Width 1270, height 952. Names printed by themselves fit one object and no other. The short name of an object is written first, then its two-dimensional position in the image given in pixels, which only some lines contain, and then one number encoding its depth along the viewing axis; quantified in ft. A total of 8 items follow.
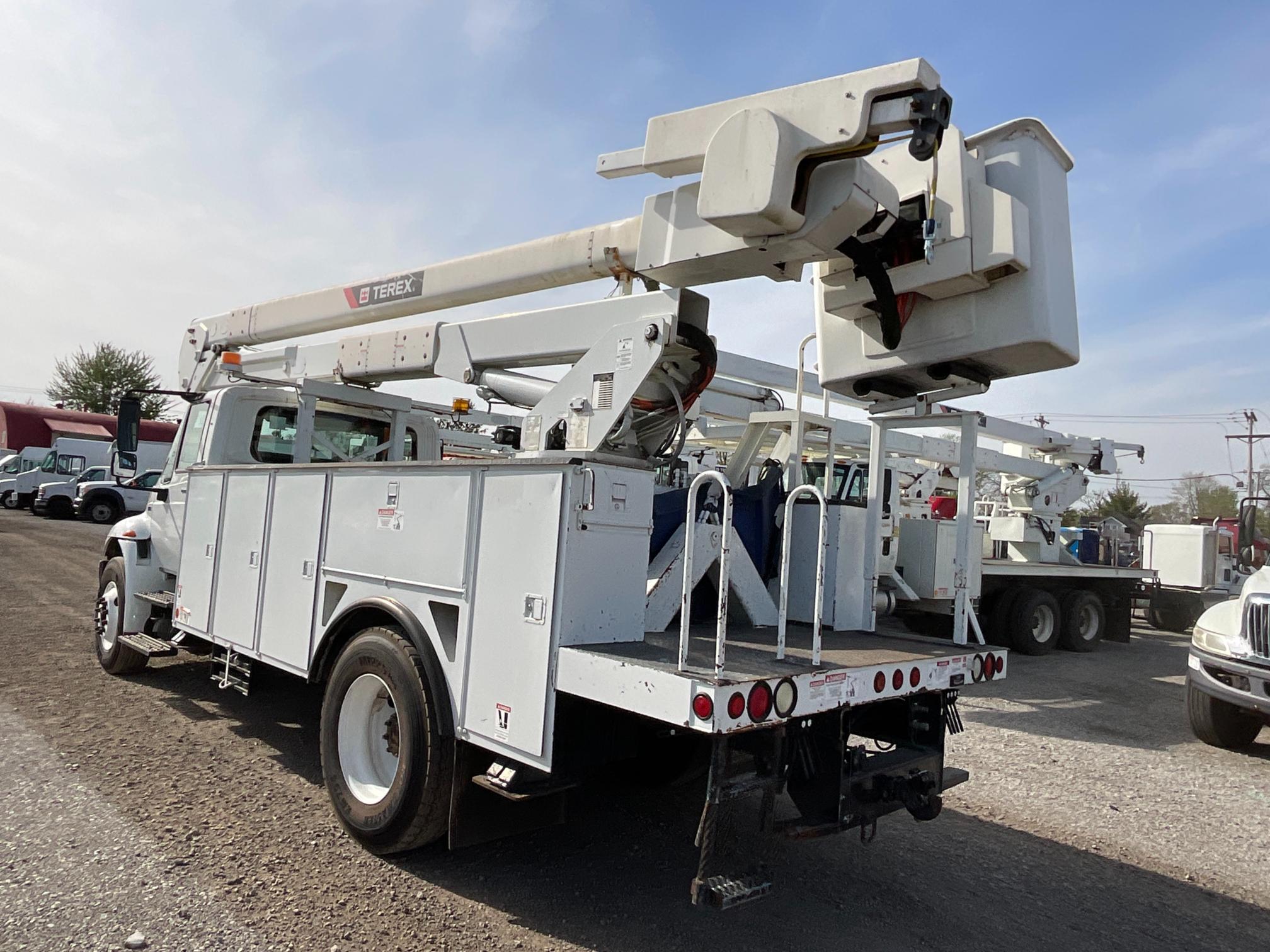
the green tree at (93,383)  162.61
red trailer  123.13
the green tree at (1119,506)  158.71
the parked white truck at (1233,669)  21.62
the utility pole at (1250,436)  179.32
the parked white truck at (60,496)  90.33
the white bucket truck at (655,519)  10.62
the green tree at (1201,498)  185.26
